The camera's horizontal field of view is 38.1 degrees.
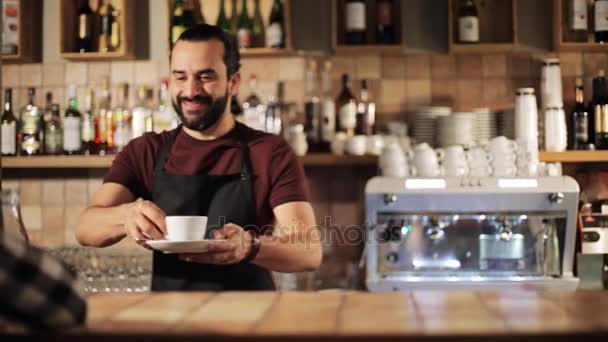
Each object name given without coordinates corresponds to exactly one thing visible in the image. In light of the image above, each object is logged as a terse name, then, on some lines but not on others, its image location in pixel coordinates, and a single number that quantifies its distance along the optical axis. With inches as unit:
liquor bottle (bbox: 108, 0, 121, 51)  160.6
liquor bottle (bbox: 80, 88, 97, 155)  158.1
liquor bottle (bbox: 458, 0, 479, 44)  150.5
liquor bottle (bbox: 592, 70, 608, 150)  151.1
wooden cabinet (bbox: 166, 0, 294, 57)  156.3
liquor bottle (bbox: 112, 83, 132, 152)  155.6
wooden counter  43.2
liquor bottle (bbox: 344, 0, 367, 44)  151.6
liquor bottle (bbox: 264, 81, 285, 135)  153.9
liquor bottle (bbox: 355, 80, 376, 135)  154.9
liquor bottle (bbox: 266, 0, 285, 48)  152.2
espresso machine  133.3
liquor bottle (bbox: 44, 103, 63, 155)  159.2
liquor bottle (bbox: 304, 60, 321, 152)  154.5
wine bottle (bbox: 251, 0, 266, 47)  159.0
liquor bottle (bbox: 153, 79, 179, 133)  153.6
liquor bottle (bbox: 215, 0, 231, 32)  158.2
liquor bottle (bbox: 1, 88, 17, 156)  160.1
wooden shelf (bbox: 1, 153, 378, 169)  147.7
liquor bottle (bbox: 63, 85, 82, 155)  157.4
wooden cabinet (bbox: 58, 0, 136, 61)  157.3
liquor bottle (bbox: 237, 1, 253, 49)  154.3
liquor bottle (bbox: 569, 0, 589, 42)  153.3
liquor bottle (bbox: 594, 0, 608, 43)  153.2
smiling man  89.8
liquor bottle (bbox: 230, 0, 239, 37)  158.4
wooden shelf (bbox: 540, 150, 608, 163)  146.5
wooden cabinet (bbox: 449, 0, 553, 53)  152.1
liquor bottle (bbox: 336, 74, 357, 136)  153.9
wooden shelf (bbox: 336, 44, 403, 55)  150.6
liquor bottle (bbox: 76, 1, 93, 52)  159.8
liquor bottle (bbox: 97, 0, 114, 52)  161.3
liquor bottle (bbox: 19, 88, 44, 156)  159.3
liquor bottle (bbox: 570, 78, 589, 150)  151.3
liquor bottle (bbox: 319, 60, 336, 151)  153.8
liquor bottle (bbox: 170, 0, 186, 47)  155.5
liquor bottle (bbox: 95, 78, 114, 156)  158.6
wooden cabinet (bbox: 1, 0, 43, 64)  162.2
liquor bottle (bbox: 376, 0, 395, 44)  154.9
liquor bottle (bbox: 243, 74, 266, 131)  151.9
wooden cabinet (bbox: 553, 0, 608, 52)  152.7
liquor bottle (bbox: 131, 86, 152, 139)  154.7
